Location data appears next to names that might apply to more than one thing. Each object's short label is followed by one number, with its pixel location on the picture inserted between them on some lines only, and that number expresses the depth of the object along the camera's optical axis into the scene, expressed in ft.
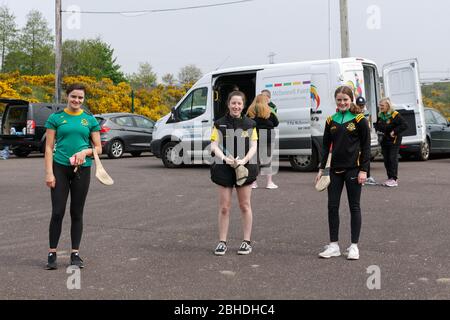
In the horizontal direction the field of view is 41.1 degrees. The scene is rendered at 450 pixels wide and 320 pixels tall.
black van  67.10
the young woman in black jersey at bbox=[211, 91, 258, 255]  19.71
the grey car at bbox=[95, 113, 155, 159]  65.67
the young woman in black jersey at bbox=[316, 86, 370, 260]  19.29
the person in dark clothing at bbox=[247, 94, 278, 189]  34.58
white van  43.78
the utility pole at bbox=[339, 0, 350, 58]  68.90
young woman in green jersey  17.87
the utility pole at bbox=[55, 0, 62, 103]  86.07
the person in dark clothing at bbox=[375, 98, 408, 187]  36.83
